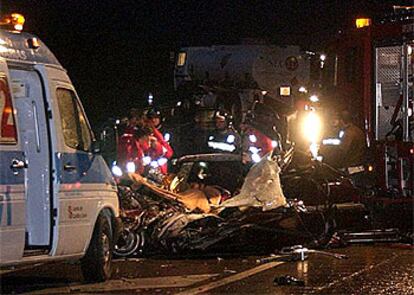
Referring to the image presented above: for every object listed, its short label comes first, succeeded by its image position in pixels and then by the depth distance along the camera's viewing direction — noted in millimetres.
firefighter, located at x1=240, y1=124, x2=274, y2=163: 18586
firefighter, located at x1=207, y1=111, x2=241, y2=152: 20422
